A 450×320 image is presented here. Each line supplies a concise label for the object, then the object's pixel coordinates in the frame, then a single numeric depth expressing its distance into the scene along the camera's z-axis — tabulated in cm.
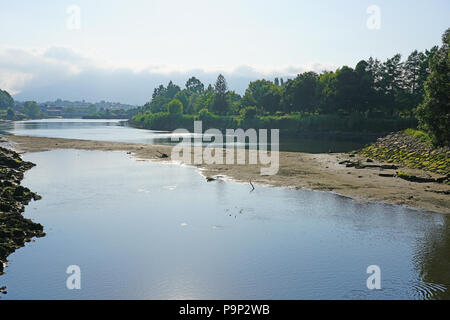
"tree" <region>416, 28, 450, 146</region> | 4747
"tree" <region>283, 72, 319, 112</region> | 13762
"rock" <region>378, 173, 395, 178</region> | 4455
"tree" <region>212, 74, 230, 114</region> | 17825
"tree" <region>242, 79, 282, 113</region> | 15475
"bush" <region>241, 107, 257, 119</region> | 15488
